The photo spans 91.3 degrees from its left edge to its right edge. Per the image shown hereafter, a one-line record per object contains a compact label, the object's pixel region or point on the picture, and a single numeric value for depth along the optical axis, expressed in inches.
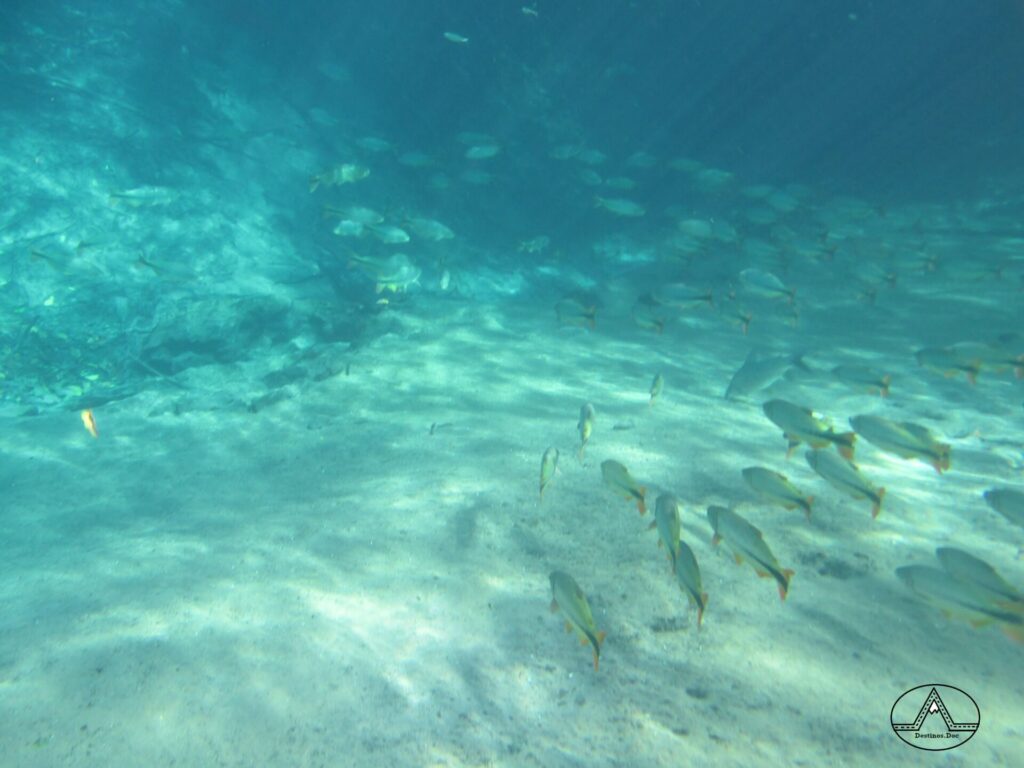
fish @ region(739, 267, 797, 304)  255.8
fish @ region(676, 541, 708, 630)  98.6
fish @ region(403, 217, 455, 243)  399.5
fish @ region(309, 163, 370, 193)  428.5
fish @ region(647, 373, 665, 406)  227.6
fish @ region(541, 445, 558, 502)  151.3
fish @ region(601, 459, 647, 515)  136.7
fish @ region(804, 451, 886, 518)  130.2
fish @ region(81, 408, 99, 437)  212.4
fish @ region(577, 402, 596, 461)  172.7
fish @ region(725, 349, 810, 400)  237.5
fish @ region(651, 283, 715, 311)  263.7
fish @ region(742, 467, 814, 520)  128.7
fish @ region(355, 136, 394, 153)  471.8
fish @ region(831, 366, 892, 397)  200.8
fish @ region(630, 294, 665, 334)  265.3
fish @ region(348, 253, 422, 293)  330.6
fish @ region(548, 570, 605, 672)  94.7
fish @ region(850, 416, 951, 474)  141.0
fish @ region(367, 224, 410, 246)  366.3
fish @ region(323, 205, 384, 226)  372.0
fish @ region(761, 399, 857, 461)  143.9
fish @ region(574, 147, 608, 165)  496.4
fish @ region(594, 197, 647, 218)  429.4
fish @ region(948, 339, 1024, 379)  197.0
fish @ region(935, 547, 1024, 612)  96.5
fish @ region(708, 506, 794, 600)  103.6
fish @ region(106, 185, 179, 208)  358.9
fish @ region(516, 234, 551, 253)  486.9
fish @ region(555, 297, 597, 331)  263.3
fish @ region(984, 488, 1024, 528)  125.8
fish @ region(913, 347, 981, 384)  201.6
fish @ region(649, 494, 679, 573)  109.7
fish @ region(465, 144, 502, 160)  439.8
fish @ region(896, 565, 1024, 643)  95.5
